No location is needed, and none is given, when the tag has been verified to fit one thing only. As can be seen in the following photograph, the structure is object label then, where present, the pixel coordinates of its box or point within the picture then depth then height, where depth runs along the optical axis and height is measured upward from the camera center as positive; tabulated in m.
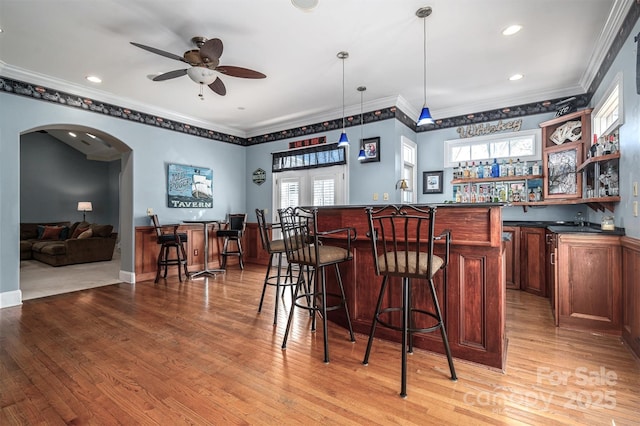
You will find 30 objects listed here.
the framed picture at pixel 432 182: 5.44 +0.53
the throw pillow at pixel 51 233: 7.72 -0.49
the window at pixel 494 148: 4.67 +1.04
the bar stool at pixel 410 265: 1.89 -0.36
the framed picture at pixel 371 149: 4.95 +1.03
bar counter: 2.14 -0.58
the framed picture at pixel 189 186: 5.52 +0.51
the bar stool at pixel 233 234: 5.78 -0.41
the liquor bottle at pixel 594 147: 3.31 +0.70
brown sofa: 6.61 -0.68
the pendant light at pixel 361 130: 4.74 +1.39
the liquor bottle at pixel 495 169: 4.86 +0.67
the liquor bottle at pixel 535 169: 4.60 +0.63
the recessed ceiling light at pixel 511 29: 2.97 +1.81
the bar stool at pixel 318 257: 2.36 -0.37
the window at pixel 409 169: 5.07 +0.76
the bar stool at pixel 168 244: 4.93 -0.52
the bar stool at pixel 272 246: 3.15 -0.37
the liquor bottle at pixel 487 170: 4.95 +0.67
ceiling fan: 2.75 +1.49
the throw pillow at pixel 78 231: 7.31 -0.42
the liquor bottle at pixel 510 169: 4.77 +0.66
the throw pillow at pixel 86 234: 6.97 -0.49
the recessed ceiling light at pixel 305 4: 2.54 +1.77
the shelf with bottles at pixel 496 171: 4.66 +0.64
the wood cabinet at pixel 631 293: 2.33 -0.68
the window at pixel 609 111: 2.80 +1.12
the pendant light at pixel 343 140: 4.28 +1.02
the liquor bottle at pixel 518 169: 4.72 +0.65
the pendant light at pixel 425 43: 2.71 +1.80
